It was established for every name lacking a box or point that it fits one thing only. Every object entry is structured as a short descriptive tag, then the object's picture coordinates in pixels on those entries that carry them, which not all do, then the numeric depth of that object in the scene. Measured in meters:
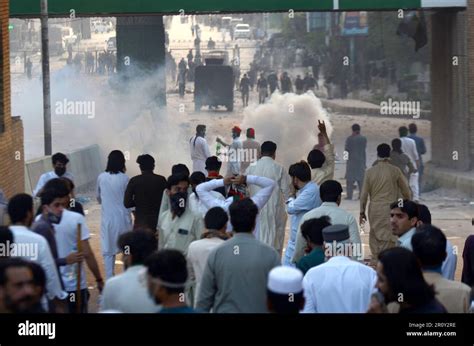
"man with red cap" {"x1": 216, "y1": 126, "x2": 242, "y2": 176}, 18.39
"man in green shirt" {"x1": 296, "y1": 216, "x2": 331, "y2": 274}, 7.69
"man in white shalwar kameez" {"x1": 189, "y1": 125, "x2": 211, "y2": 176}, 18.09
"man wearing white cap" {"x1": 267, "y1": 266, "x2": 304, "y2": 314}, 5.86
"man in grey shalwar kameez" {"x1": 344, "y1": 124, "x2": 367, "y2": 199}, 20.25
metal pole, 19.84
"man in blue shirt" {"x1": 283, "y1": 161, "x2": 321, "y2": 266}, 10.73
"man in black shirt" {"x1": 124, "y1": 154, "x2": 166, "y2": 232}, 11.32
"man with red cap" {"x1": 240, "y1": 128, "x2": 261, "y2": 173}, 18.14
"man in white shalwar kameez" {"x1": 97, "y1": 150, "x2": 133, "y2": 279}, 11.62
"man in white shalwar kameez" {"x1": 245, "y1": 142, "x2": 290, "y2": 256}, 11.99
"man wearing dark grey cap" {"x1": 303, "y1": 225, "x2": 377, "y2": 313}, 6.84
